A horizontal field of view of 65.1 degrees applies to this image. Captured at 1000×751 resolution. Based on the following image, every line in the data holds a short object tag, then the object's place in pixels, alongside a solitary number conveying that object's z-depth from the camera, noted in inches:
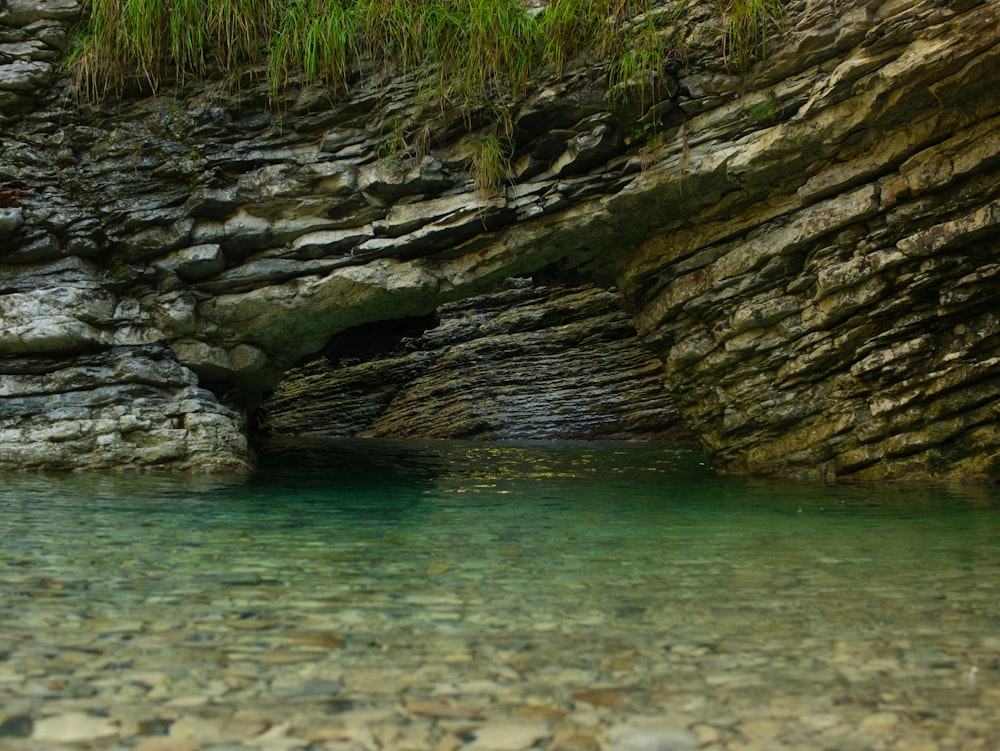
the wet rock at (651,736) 68.8
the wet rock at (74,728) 68.4
